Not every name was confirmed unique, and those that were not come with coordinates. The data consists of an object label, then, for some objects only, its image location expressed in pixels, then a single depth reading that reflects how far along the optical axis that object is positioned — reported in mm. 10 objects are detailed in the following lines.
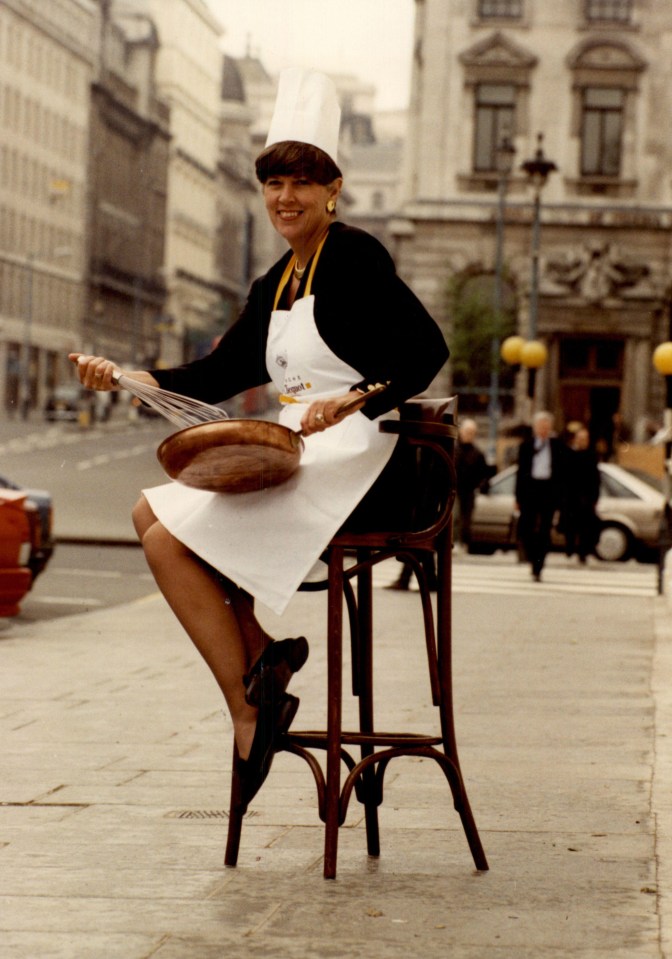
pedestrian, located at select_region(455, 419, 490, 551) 21594
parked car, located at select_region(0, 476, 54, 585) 13781
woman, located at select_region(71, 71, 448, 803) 4250
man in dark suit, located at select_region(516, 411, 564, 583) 19766
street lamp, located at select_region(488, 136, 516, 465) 37791
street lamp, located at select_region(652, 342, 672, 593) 18516
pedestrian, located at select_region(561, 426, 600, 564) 22172
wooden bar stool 4277
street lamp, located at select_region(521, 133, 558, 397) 30406
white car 24375
